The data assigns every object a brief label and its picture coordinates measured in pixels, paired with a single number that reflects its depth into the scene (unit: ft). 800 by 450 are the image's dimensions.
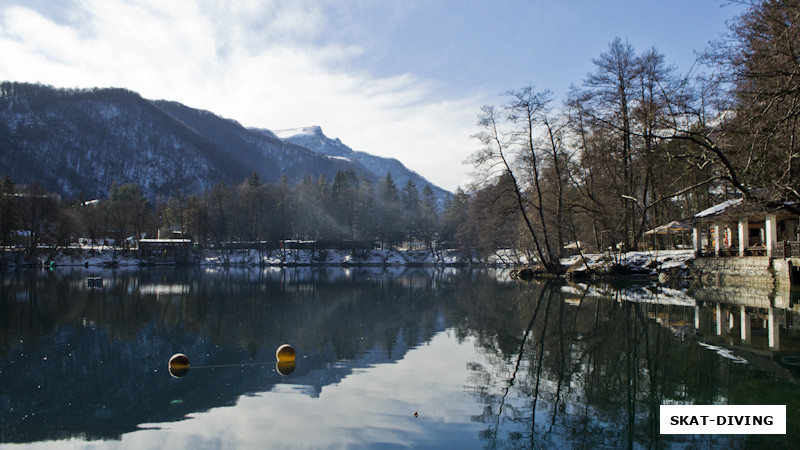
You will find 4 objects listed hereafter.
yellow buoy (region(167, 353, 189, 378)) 33.86
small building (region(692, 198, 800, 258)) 78.54
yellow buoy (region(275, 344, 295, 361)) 35.68
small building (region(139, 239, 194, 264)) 279.69
